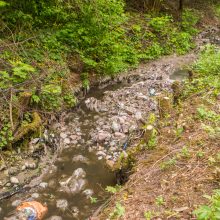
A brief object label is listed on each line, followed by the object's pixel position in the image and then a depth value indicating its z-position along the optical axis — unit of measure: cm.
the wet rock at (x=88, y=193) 439
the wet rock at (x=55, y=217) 399
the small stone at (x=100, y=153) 539
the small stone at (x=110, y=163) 459
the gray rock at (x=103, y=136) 579
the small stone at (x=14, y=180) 454
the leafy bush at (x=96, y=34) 746
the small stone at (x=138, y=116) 645
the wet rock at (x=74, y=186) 449
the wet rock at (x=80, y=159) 522
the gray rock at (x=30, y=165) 485
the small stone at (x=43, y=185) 456
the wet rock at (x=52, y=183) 459
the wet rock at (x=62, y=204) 418
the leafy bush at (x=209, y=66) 641
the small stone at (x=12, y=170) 468
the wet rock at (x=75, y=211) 406
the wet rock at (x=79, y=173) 480
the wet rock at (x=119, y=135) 584
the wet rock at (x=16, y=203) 417
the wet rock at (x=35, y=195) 433
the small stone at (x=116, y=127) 605
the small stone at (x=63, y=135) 578
